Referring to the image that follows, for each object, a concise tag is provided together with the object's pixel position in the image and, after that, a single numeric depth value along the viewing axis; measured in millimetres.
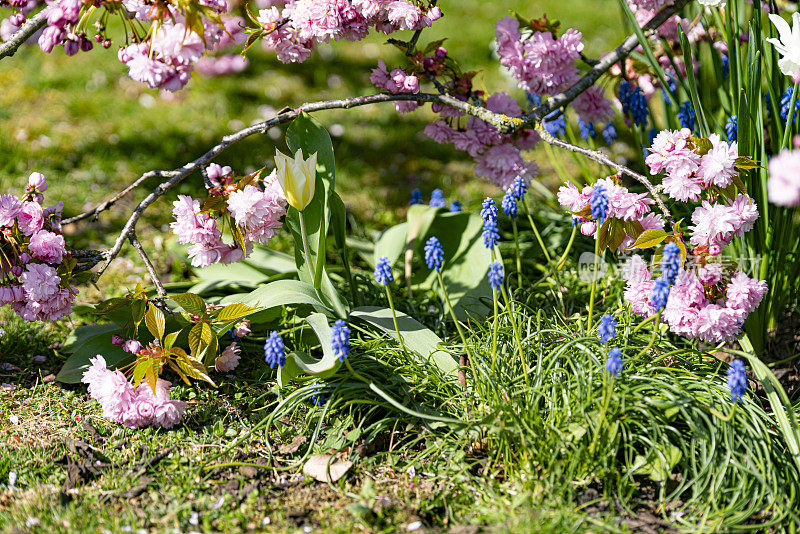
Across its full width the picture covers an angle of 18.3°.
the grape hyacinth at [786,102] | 2277
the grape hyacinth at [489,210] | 2214
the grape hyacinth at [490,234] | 2184
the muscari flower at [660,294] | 2117
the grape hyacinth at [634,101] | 2388
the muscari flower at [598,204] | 2169
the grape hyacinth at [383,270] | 2156
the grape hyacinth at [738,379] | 2104
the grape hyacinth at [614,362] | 2100
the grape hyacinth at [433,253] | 2176
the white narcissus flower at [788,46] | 2166
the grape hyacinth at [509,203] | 2288
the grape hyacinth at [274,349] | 2151
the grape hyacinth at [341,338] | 2140
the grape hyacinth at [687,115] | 2368
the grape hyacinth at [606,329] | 2124
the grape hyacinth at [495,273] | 2144
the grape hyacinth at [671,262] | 2123
